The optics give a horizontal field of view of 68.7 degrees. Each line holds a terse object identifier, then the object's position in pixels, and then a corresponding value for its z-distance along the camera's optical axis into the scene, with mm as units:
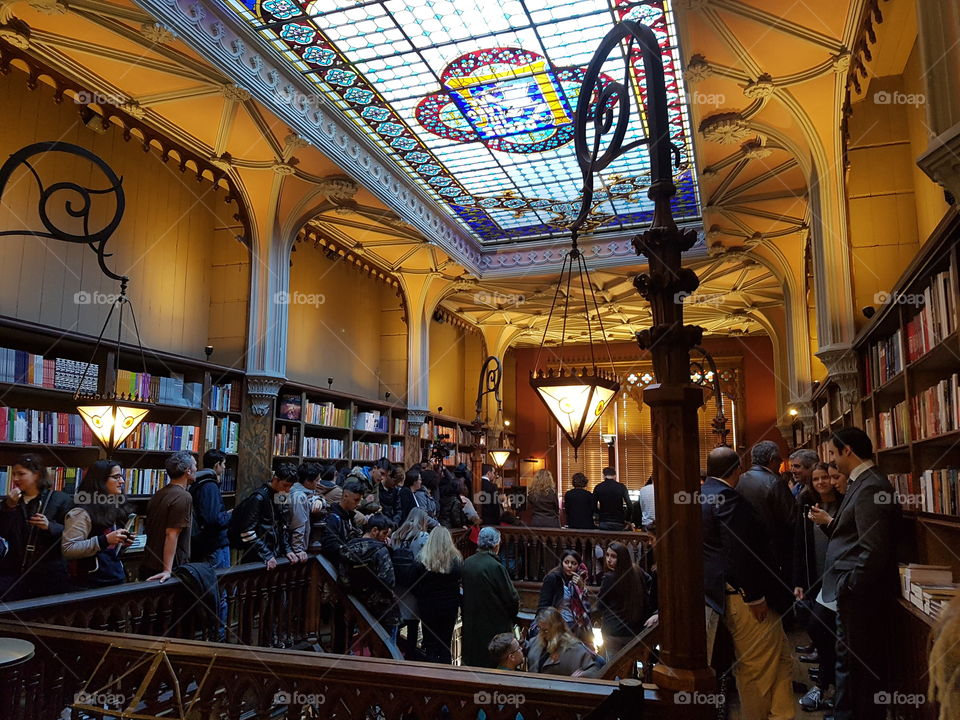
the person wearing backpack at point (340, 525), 5266
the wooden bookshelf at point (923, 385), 3357
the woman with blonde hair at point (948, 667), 1211
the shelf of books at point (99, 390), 5637
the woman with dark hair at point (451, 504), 9023
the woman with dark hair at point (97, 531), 3992
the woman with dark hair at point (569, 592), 5660
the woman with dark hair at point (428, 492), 7965
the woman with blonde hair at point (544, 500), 9602
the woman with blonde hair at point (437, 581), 5375
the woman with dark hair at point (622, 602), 5513
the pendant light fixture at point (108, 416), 4633
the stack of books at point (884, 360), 4497
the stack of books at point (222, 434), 7699
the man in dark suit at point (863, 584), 3410
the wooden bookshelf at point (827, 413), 6149
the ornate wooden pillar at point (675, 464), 2246
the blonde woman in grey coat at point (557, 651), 4090
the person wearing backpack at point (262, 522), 4938
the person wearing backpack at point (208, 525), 4918
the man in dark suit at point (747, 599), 3506
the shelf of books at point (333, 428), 9242
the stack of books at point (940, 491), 3449
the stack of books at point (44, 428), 5477
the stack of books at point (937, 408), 3400
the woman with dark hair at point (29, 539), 3762
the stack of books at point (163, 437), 6676
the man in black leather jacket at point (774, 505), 4191
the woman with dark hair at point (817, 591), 4277
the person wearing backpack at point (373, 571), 5004
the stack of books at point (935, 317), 3301
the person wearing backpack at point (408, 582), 5375
